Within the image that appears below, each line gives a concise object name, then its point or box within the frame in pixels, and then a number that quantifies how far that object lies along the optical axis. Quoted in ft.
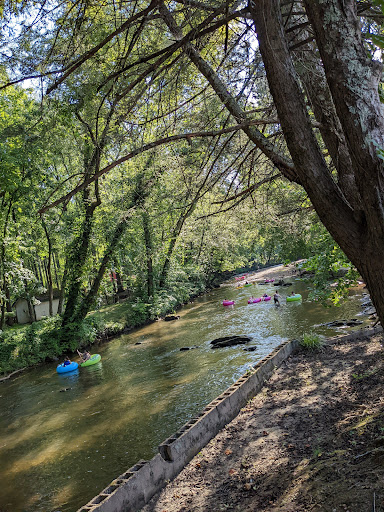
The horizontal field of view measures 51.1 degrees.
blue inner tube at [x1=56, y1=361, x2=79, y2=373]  55.11
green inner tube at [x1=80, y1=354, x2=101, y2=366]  56.75
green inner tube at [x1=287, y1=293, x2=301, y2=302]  79.56
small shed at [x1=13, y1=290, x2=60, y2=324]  113.91
